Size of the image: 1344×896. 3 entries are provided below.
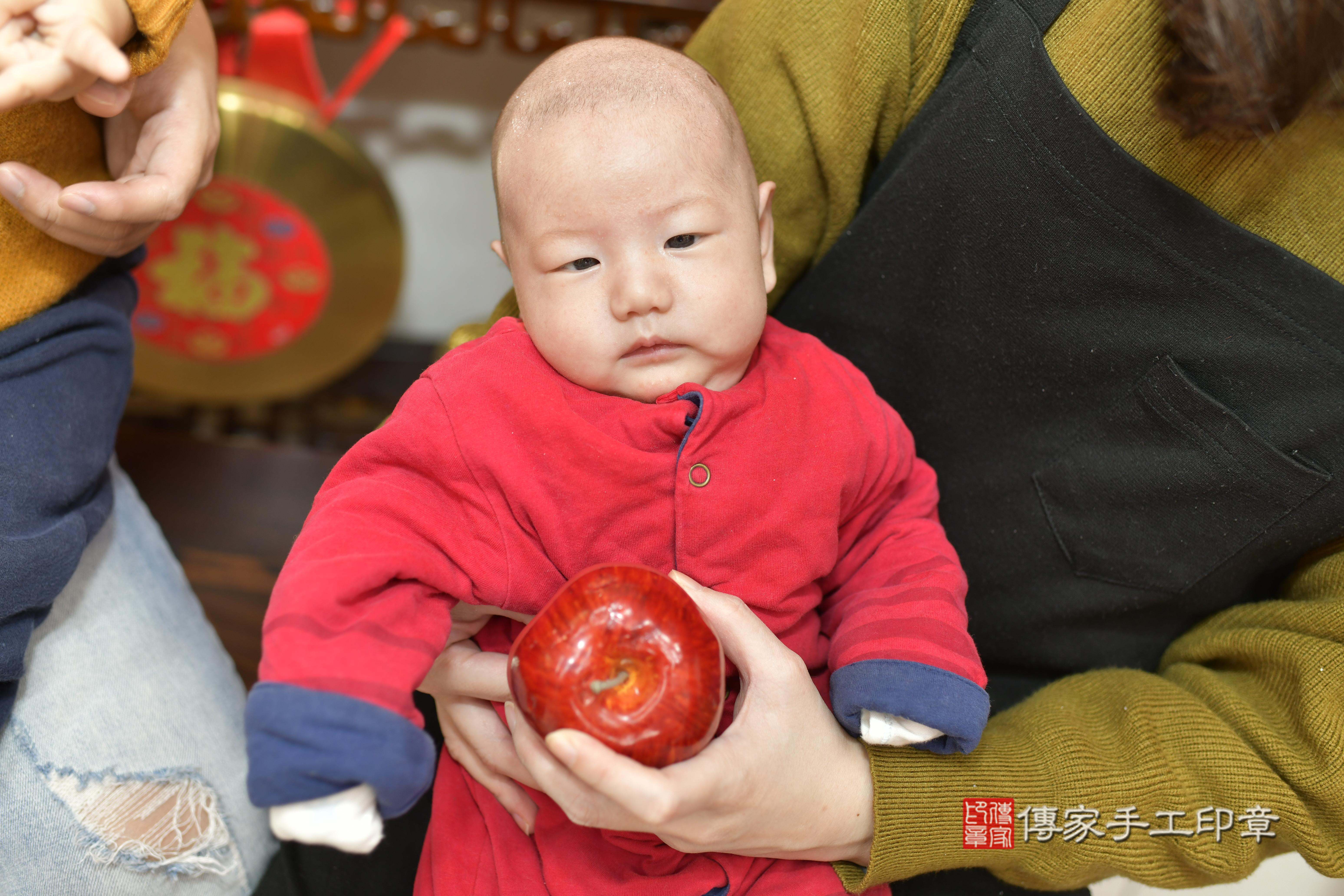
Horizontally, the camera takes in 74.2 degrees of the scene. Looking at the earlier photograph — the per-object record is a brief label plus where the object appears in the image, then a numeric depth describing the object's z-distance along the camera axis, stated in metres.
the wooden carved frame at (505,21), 1.71
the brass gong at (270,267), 1.74
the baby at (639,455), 0.76
